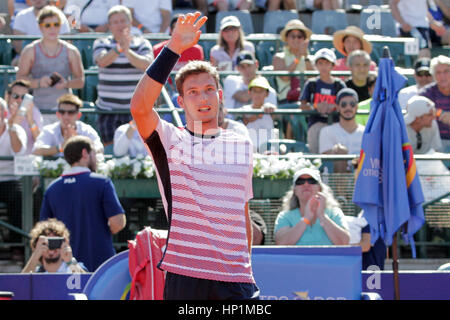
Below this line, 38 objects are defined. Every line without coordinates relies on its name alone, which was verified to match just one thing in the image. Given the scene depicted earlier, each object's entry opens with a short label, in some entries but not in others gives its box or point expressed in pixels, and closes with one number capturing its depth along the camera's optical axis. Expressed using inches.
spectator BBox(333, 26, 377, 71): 828.6
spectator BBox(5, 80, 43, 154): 680.4
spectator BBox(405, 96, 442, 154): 671.8
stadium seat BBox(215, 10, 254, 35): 940.0
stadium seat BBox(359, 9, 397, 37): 925.2
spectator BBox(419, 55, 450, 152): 721.6
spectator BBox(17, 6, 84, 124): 735.1
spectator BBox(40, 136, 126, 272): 542.9
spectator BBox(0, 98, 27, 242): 629.9
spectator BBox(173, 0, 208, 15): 927.0
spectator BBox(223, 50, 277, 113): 762.8
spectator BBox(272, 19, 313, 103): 830.5
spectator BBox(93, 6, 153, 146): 732.7
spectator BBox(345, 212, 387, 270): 567.5
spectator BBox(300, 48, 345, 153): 716.0
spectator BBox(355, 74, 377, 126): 723.4
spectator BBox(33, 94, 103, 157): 650.8
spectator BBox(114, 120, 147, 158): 665.0
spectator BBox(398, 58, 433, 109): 753.6
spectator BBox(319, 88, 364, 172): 683.4
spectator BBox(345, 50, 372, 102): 767.7
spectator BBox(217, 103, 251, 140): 627.2
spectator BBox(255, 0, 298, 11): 967.0
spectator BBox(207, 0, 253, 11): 946.7
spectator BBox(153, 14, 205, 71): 766.5
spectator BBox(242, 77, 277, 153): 703.7
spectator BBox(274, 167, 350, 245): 524.4
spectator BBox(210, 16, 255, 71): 814.5
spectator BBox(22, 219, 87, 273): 512.4
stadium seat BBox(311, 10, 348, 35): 952.9
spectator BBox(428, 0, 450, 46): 946.7
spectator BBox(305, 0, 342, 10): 954.7
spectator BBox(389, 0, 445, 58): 915.4
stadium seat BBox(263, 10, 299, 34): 954.7
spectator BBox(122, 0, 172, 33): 869.2
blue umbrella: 494.0
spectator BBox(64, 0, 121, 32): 863.9
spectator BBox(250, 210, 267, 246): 528.7
